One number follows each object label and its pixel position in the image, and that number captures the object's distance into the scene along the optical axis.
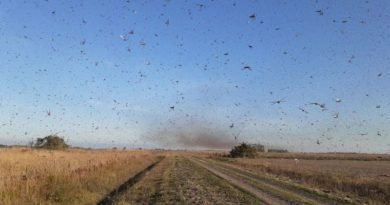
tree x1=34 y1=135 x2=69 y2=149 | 103.19
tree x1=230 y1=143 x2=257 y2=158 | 139.75
